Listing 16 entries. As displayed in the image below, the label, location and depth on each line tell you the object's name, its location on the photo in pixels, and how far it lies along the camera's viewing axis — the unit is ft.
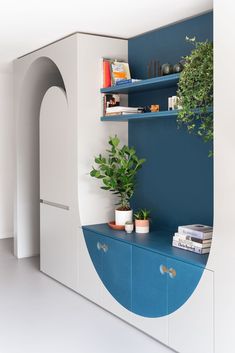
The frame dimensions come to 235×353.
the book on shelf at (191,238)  10.08
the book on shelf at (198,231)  10.10
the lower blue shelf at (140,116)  10.88
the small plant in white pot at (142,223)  12.31
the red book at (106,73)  13.61
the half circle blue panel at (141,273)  9.79
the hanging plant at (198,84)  9.71
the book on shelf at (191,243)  10.06
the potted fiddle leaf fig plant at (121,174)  12.84
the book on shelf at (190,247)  10.06
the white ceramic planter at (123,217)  12.93
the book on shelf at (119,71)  13.34
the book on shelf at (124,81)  12.47
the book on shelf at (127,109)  12.91
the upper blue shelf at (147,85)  11.17
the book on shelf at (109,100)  13.66
